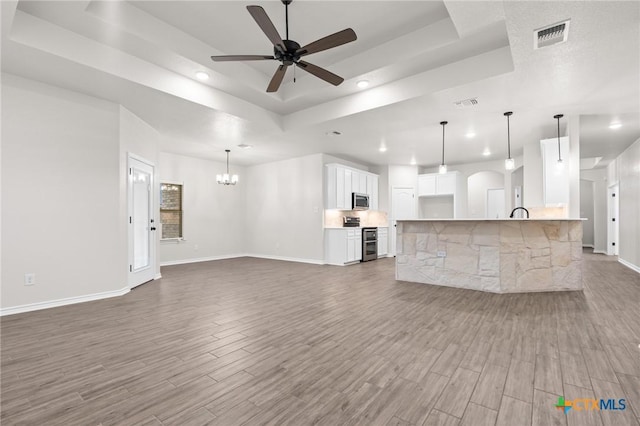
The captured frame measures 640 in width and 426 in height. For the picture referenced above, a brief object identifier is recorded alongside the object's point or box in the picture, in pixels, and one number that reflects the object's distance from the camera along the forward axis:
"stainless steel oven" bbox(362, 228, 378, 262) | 7.86
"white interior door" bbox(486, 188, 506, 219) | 10.49
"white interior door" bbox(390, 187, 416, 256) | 9.04
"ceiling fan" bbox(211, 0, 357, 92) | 2.46
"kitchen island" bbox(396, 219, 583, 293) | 4.46
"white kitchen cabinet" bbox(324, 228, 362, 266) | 7.30
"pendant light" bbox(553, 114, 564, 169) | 4.85
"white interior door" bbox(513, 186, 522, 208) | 8.71
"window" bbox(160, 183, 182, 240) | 7.72
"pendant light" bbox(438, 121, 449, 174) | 5.16
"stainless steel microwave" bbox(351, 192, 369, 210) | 7.98
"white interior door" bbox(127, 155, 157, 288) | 4.84
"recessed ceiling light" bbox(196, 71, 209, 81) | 4.00
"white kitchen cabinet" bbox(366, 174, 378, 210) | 8.70
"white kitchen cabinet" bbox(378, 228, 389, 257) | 8.55
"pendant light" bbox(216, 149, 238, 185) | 7.81
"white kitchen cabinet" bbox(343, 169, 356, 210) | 7.73
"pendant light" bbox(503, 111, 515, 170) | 4.73
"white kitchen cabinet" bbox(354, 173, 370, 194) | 8.33
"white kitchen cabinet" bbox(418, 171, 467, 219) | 8.88
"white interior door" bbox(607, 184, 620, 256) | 8.60
